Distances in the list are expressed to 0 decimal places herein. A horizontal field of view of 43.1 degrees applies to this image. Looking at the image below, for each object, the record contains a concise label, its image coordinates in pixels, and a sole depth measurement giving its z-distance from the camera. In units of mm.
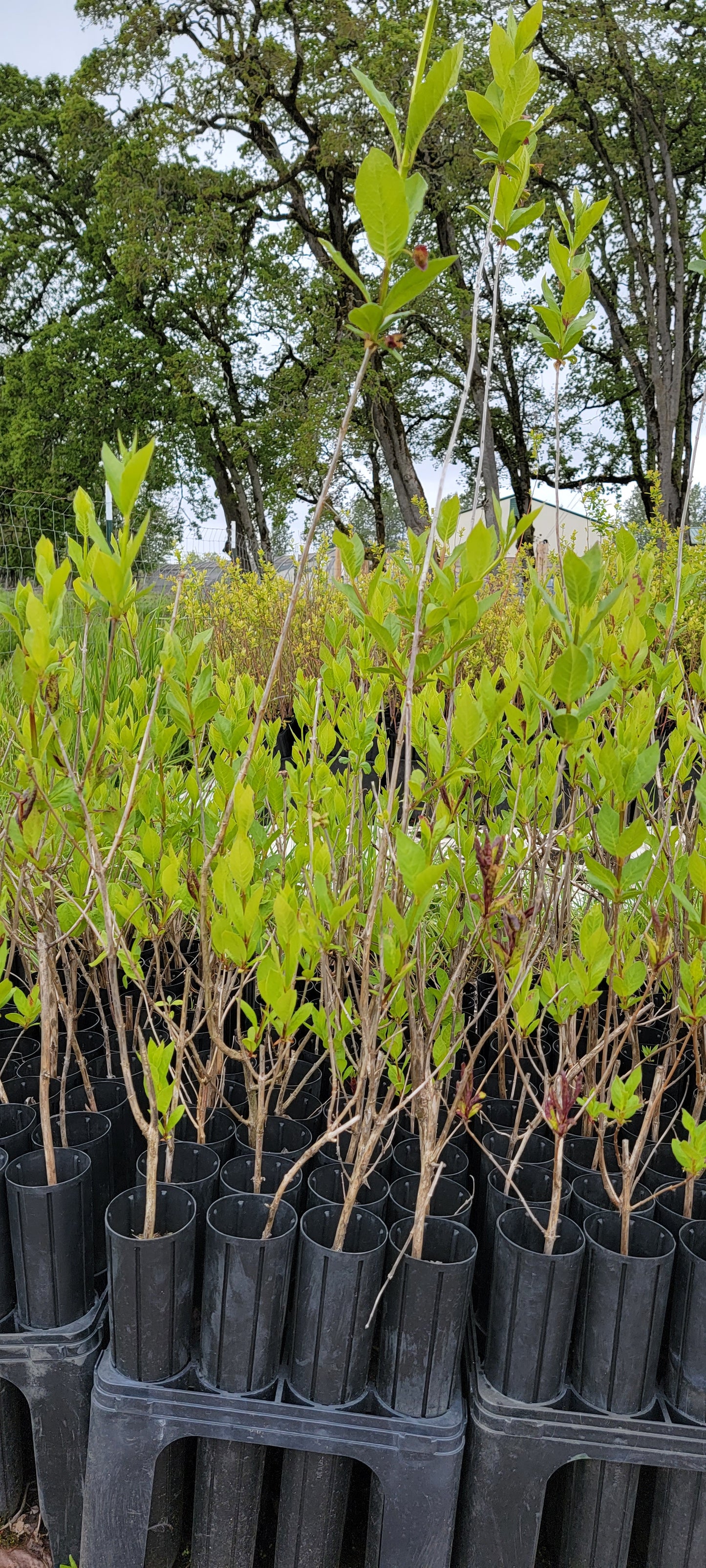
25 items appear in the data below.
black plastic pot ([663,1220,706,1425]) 1237
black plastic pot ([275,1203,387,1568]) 1196
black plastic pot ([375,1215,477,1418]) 1192
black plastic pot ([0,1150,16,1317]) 1377
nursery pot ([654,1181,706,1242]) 1352
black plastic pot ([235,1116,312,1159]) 1565
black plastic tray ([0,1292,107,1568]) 1297
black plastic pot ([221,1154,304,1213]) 1398
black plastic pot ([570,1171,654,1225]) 1383
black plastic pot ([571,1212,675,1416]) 1218
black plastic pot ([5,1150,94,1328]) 1311
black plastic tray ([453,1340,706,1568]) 1200
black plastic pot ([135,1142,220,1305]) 1361
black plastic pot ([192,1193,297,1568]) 1205
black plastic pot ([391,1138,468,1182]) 1508
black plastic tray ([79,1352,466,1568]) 1173
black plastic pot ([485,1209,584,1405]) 1208
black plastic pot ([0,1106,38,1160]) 1597
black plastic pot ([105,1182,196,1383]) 1207
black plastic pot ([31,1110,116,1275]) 1481
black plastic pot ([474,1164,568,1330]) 1396
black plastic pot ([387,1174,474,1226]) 1383
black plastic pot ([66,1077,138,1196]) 1607
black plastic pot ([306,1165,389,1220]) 1378
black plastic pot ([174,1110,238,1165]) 1544
